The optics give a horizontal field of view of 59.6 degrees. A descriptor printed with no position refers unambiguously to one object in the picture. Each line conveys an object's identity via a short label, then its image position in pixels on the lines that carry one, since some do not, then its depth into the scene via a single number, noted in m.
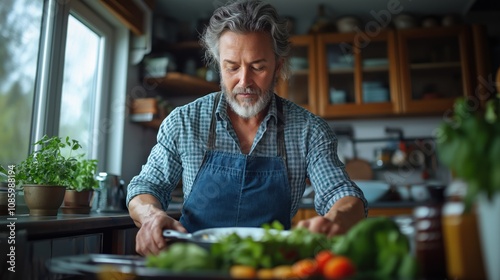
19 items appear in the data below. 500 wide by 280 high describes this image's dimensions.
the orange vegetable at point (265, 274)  0.45
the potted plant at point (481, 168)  0.47
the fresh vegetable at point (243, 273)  0.44
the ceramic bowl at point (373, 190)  2.62
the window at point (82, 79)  2.06
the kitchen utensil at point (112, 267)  0.43
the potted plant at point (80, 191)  1.59
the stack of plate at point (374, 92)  2.90
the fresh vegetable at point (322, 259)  0.49
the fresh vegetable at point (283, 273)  0.46
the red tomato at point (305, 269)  0.47
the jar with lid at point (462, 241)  0.49
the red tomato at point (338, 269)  0.45
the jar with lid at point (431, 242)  0.53
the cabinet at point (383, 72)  2.88
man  1.20
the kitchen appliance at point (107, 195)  1.87
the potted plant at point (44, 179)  1.30
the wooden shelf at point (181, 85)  2.76
